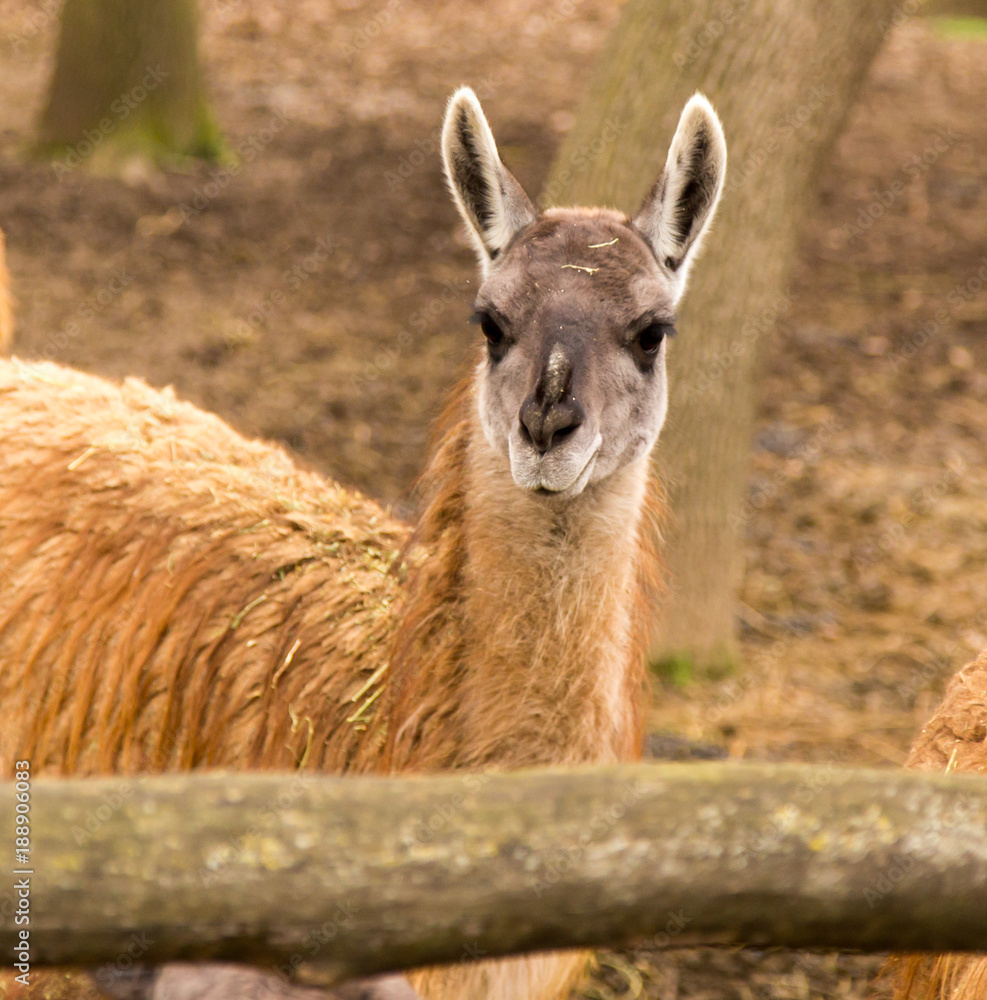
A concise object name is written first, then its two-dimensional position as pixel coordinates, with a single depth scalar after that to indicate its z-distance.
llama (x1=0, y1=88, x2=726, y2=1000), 5.39
